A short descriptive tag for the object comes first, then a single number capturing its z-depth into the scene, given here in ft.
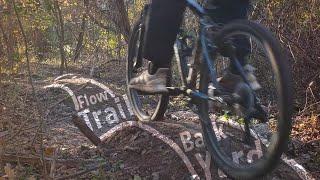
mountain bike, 8.01
